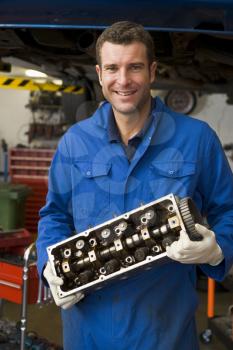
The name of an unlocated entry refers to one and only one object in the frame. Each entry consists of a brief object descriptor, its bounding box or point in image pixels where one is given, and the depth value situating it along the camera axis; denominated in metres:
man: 1.29
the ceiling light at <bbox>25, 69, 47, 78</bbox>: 5.18
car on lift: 1.71
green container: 4.66
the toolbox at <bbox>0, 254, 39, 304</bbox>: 2.10
